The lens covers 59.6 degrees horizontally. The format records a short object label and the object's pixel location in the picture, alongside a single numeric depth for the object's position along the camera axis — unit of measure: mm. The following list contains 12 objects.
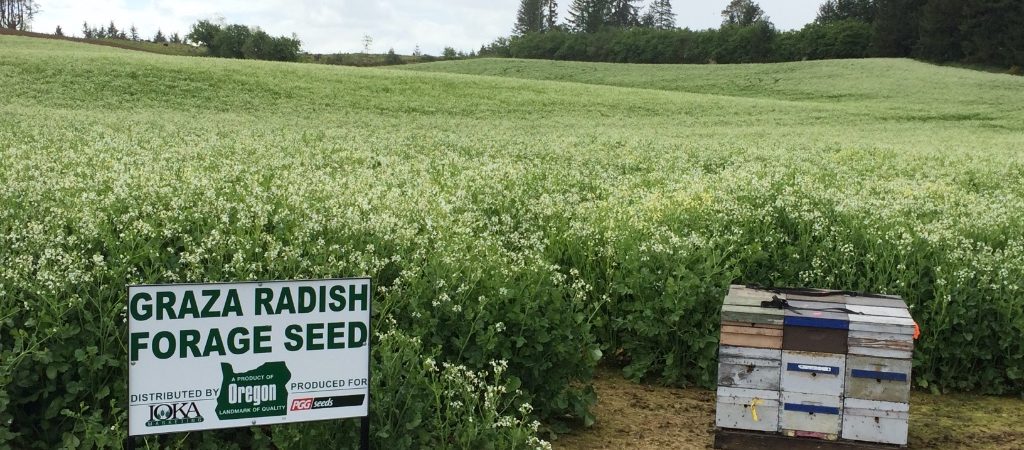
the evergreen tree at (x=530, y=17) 145000
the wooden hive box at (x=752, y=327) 6238
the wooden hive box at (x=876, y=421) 6215
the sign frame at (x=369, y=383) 4121
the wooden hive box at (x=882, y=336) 6078
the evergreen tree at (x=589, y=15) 132500
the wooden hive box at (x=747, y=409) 6352
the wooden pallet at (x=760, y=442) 6355
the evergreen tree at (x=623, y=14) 140000
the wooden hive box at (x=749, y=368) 6289
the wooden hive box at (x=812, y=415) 6285
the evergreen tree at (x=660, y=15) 153212
